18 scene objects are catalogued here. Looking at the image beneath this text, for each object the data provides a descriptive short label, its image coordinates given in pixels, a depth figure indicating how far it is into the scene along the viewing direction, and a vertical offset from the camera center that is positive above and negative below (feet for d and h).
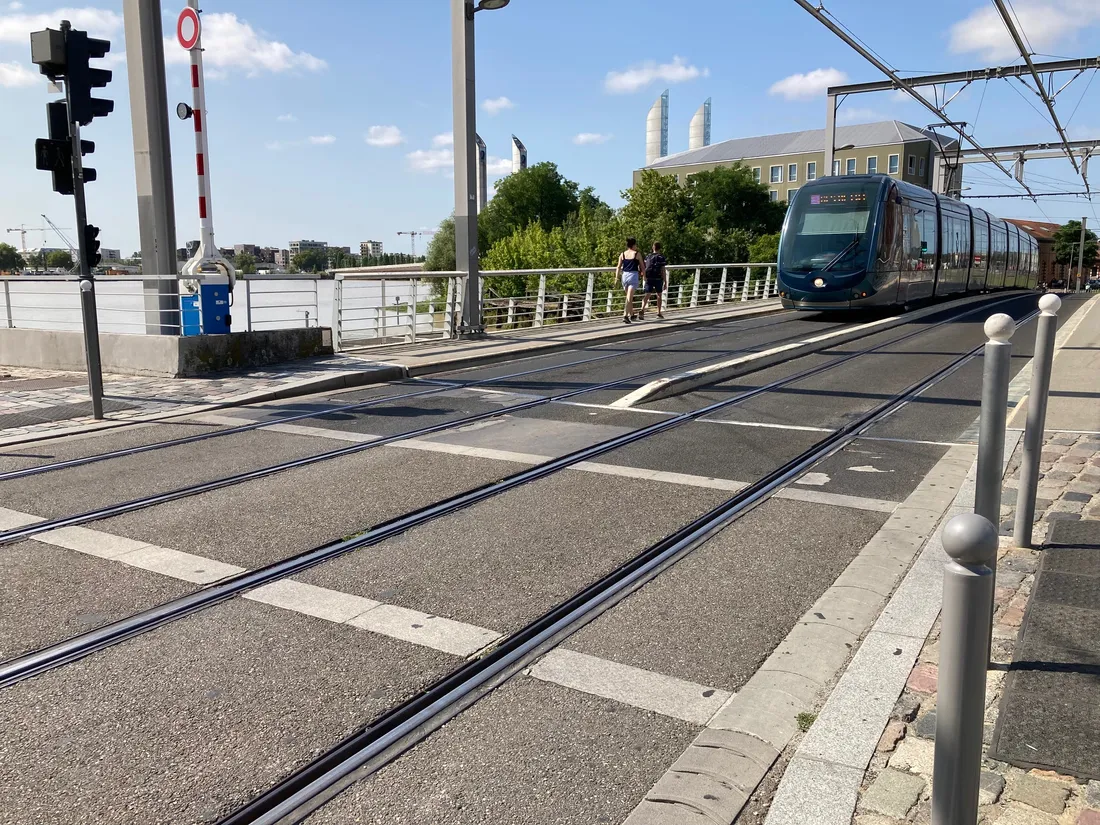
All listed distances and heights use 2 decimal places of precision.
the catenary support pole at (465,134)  50.00 +7.72
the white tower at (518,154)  558.36 +73.57
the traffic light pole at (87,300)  28.48 -0.87
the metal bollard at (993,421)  11.42 -1.86
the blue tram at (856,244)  65.00 +2.19
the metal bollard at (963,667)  5.80 -2.63
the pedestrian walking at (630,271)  65.98 +0.17
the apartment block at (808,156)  312.71 +43.54
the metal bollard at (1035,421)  14.97 -2.44
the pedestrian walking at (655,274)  71.31 -0.05
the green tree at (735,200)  303.27 +24.42
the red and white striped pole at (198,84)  36.58 +7.55
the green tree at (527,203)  367.25 +28.29
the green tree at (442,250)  367.04 +9.65
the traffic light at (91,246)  29.04 +0.84
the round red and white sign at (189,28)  36.58 +9.74
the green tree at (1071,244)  308.40 +10.23
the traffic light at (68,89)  27.78 +5.69
